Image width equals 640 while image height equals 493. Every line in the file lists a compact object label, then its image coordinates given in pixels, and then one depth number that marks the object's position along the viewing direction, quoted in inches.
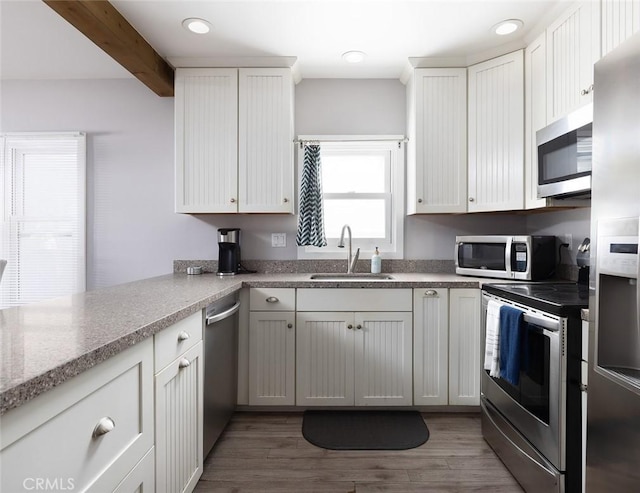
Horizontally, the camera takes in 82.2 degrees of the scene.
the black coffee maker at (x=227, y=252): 105.2
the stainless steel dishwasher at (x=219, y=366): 69.2
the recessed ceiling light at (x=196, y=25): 83.7
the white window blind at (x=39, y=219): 115.0
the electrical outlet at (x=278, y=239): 114.7
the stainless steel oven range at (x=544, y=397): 54.3
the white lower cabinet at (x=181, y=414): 48.5
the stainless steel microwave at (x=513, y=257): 89.7
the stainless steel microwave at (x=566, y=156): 66.9
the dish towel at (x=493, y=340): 69.3
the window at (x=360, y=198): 115.4
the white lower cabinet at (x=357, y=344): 91.9
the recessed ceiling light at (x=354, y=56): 98.1
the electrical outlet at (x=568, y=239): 92.2
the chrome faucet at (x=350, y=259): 108.0
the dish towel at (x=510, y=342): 63.7
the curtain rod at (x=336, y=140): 112.2
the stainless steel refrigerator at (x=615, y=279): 41.2
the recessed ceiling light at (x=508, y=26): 84.0
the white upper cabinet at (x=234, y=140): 102.0
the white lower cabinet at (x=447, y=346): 92.0
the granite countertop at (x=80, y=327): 26.9
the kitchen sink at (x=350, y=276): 104.9
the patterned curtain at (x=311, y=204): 108.7
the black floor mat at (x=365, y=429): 79.5
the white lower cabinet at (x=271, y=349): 92.2
